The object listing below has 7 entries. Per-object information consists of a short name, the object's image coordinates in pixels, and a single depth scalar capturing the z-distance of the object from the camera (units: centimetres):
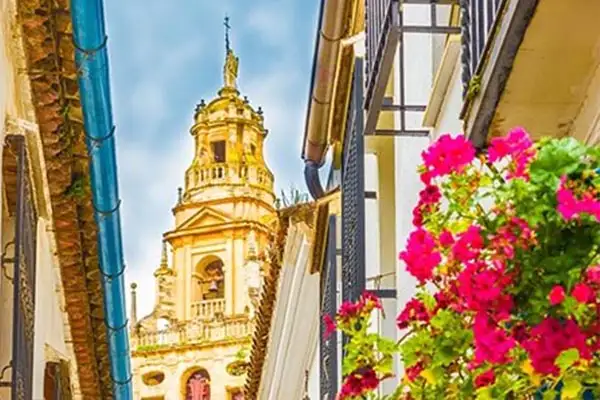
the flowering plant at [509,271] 595
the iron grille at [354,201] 1432
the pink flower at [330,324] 901
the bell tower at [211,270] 8201
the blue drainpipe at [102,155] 1220
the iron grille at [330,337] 1747
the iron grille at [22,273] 1094
